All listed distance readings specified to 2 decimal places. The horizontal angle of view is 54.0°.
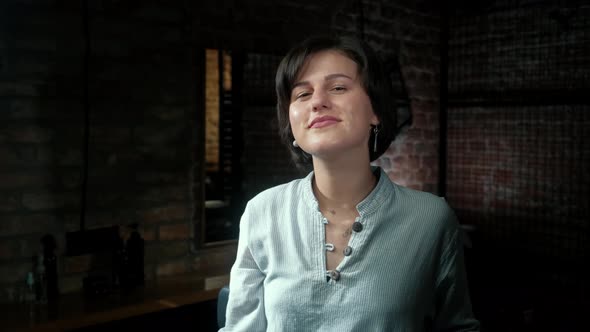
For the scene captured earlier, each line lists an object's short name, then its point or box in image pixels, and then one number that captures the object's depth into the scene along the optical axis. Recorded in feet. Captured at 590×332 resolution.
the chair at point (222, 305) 7.38
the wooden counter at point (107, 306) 7.30
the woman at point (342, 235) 3.96
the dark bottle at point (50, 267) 8.23
